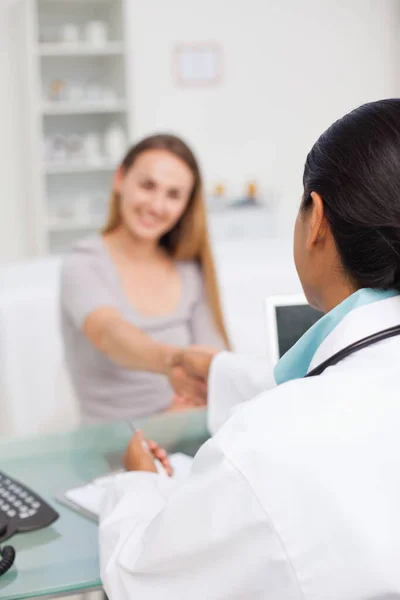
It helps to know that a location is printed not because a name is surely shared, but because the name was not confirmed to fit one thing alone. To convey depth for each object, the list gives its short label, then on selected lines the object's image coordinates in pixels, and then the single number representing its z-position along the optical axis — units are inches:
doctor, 24.3
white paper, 40.3
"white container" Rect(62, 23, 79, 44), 162.9
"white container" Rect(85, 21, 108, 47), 164.2
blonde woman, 65.8
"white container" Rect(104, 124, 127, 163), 168.6
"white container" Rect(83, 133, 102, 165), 168.7
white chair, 71.9
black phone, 37.4
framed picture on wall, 184.9
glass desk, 33.8
